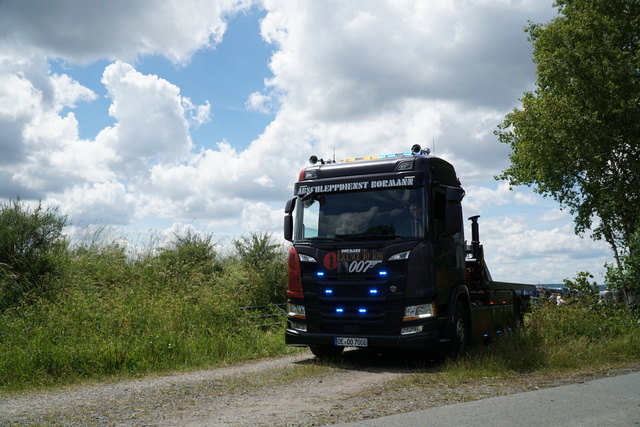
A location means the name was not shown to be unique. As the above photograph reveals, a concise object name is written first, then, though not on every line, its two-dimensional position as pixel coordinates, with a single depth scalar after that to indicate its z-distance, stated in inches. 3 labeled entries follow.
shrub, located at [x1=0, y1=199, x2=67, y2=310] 514.3
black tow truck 367.2
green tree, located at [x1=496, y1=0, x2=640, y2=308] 826.8
